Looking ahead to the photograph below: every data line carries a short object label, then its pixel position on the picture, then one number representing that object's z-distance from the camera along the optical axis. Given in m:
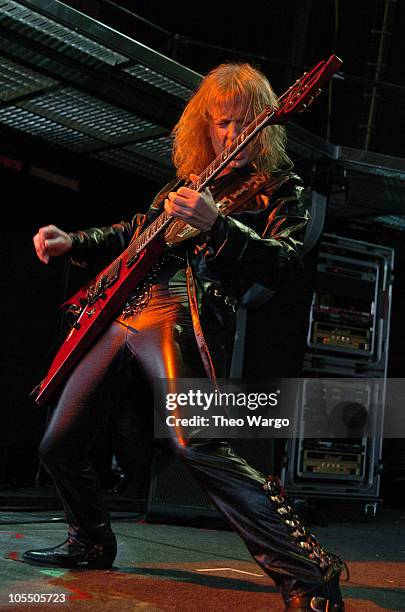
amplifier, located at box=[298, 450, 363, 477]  6.42
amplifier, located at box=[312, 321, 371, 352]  6.50
